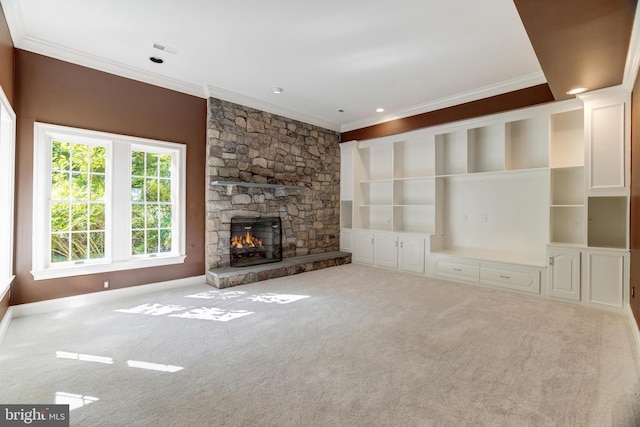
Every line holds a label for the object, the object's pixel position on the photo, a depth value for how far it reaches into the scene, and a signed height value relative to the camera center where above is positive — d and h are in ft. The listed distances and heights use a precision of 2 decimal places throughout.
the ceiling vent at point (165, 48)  10.98 +6.26
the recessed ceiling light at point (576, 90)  11.34 +4.83
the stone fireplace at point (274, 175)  15.39 +2.32
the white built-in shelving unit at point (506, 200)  11.59 +0.73
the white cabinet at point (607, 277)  11.02 -2.48
